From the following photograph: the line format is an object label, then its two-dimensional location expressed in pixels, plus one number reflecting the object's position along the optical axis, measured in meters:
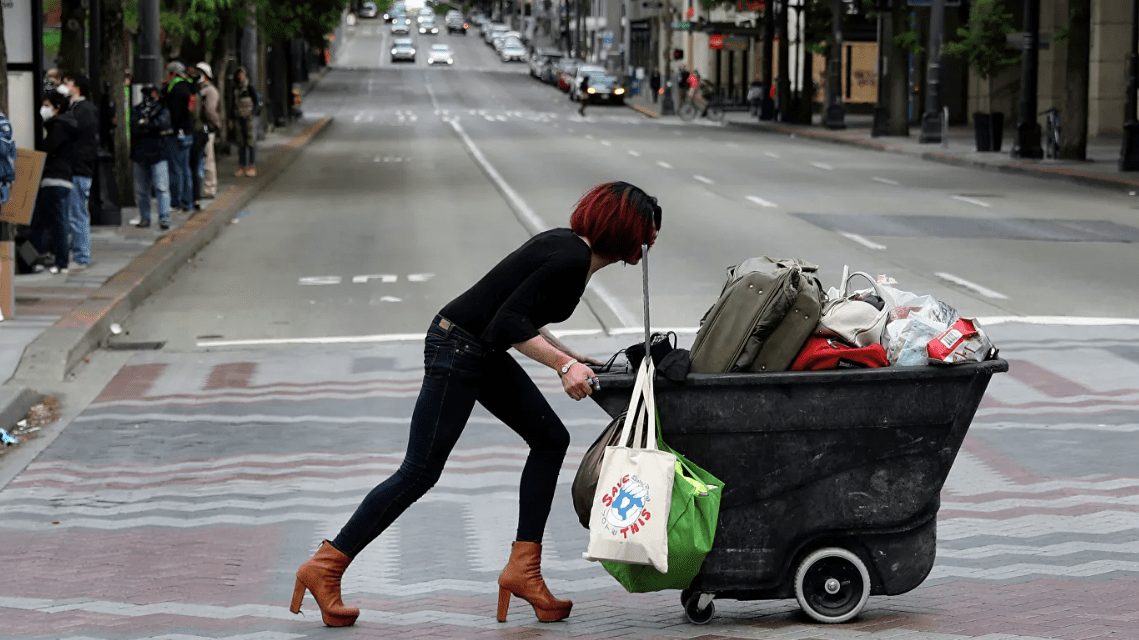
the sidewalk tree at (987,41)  45.62
